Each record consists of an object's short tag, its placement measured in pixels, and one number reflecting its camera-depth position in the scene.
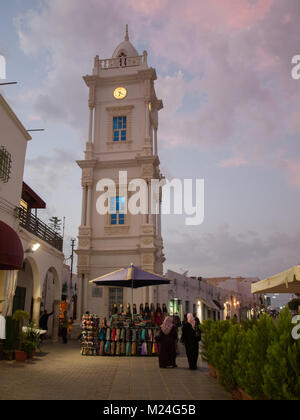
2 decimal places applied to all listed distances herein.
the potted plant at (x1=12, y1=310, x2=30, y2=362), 11.32
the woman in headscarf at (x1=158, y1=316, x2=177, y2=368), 10.94
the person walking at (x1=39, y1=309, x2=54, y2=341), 18.04
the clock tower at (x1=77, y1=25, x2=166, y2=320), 23.00
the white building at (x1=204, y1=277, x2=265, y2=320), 51.86
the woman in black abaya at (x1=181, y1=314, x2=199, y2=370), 10.62
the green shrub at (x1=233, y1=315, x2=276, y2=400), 5.20
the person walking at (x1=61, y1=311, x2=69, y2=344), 18.92
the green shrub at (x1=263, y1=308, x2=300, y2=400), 4.40
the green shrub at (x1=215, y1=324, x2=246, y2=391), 6.68
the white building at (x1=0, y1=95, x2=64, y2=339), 11.52
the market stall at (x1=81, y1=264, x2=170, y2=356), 13.59
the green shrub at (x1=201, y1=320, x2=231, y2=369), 7.81
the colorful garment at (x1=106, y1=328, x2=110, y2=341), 13.61
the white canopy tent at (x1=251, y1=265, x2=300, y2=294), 8.84
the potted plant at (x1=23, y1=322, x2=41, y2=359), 11.80
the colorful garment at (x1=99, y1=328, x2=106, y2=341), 13.57
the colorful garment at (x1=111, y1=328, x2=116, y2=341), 13.63
